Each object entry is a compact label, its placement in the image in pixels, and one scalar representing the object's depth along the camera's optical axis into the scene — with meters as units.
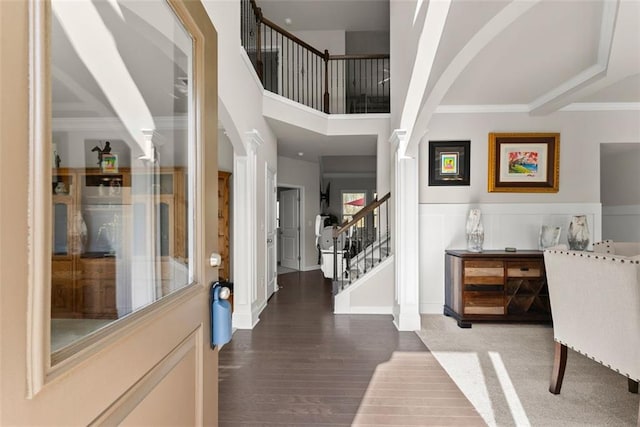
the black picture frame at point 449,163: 4.10
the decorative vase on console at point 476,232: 3.79
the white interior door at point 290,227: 7.62
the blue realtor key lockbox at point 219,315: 1.25
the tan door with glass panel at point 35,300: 0.45
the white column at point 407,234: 3.54
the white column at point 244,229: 3.66
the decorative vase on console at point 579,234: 3.62
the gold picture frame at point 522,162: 4.04
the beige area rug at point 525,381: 1.96
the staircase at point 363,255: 4.10
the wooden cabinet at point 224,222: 5.38
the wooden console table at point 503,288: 3.54
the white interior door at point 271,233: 4.77
